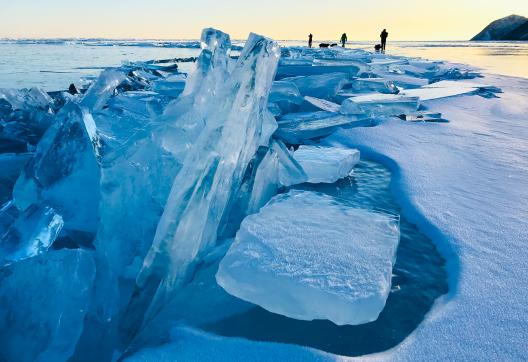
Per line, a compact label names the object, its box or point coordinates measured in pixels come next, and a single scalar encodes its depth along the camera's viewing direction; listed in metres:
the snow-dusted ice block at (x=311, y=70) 5.82
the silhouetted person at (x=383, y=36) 17.95
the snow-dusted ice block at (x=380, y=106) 3.48
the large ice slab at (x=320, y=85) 4.41
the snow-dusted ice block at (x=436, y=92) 4.45
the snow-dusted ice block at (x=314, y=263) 0.88
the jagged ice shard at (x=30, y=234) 1.07
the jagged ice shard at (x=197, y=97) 1.38
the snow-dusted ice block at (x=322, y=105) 3.60
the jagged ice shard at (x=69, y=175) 1.33
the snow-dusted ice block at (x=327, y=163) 1.88
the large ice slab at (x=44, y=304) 0.87
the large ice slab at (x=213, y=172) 0.95
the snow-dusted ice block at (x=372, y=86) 4.91
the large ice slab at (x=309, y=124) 2.83
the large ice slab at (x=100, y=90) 2.40
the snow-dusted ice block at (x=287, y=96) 3.64
